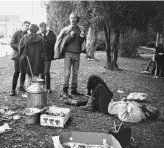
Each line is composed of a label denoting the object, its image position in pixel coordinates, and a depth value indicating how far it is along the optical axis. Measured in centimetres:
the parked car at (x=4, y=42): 3618
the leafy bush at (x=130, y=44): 2122
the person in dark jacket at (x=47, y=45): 732
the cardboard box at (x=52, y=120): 508
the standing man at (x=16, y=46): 724
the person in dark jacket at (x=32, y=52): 673
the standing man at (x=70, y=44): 734
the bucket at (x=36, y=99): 588
